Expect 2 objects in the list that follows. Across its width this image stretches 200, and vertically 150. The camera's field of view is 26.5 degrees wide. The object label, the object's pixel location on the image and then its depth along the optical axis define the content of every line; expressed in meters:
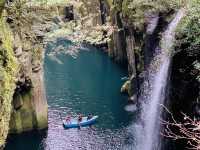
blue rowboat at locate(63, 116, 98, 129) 28.20
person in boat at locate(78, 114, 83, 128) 28.66
